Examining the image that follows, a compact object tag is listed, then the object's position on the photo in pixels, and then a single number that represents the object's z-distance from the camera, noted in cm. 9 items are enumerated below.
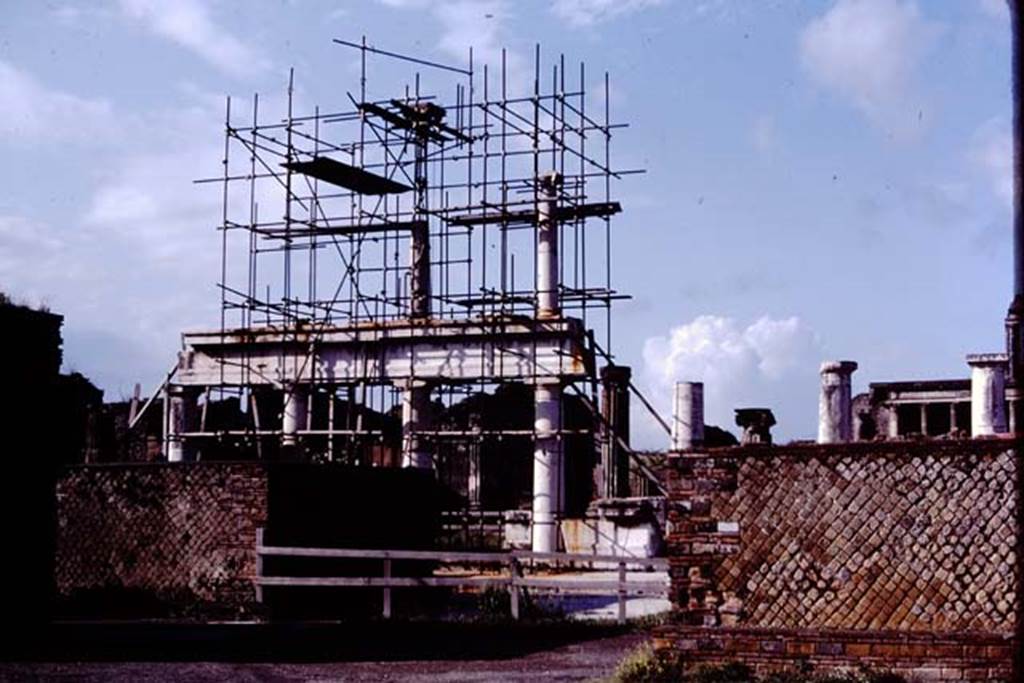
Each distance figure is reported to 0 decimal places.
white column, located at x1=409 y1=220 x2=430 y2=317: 3397
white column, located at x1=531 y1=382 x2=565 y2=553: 3106
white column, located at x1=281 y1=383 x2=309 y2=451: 3312
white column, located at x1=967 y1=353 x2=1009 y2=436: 1590
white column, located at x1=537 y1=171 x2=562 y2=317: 3247
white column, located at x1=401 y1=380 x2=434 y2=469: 3219
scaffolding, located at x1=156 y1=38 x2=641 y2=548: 3114
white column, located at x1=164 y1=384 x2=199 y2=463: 3456
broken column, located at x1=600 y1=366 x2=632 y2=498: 3306
